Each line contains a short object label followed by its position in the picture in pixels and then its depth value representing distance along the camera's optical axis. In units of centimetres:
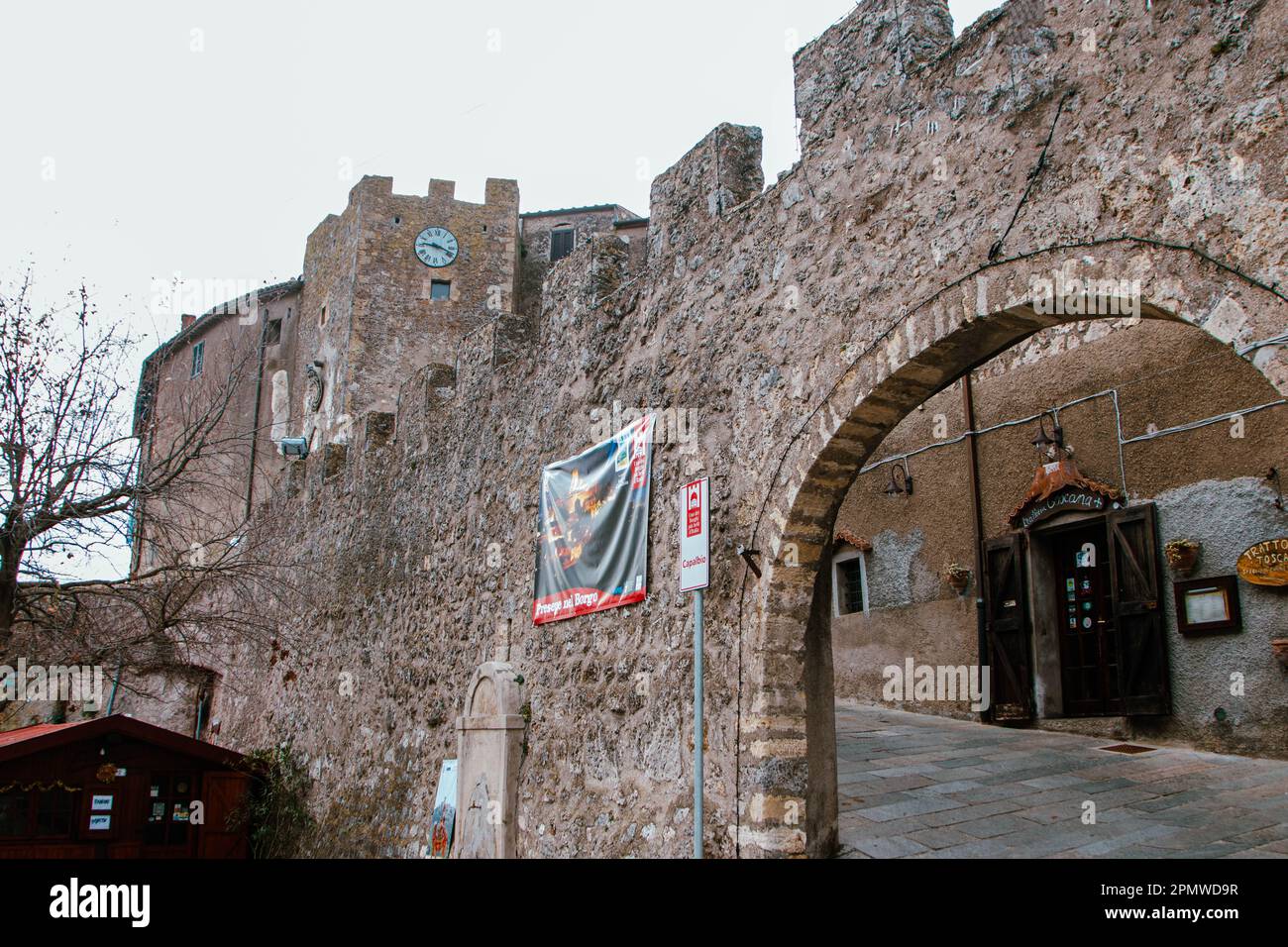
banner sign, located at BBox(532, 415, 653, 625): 570
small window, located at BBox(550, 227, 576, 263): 2228
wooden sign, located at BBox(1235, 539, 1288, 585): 695
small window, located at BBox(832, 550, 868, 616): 1083
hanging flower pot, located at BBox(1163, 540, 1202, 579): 755
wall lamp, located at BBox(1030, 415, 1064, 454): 862
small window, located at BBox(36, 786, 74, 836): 879
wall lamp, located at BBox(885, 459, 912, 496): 1027
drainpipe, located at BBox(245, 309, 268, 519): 2016
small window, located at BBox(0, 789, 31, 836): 862
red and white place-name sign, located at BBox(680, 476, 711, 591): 497
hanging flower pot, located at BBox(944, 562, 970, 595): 947
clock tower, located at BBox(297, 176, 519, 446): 1969
